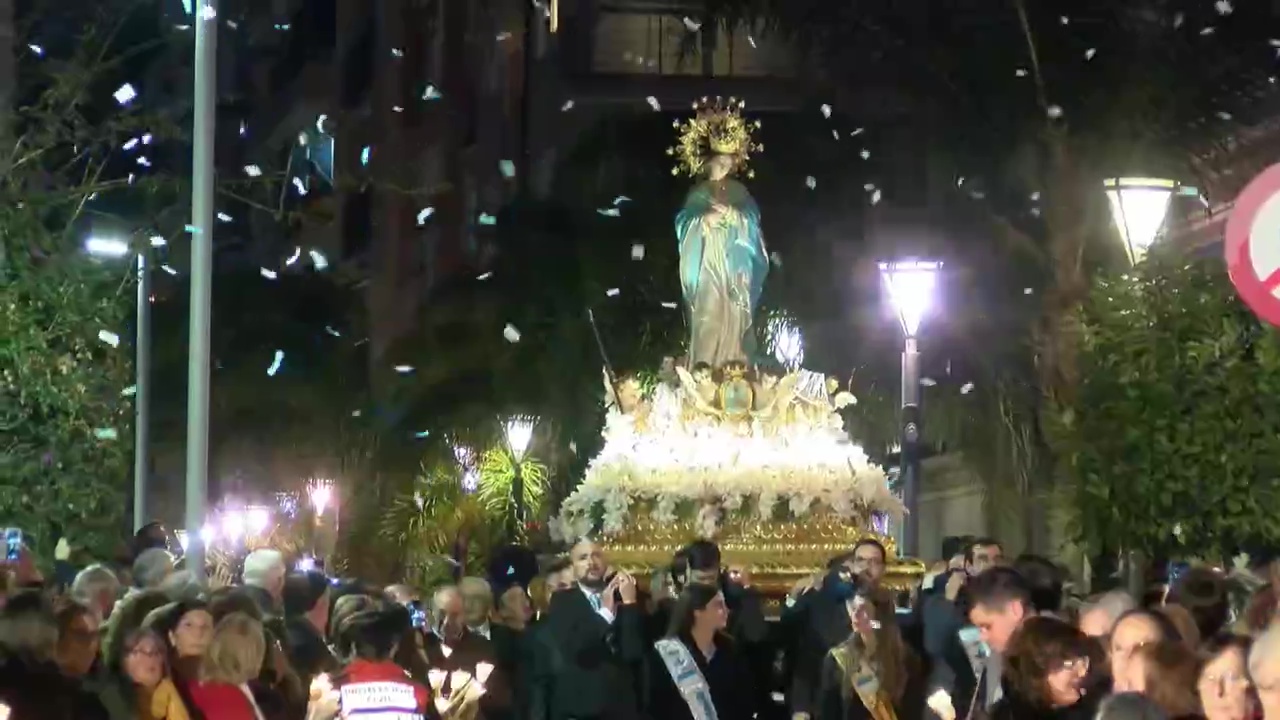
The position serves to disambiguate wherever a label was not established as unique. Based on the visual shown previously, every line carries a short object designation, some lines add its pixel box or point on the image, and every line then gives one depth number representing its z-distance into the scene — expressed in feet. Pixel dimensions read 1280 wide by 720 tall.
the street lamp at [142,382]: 75.92
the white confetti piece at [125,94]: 54.70
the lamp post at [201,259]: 52.93
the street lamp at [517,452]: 108.78
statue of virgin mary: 71.46
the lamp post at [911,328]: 59.21
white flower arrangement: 63.62
